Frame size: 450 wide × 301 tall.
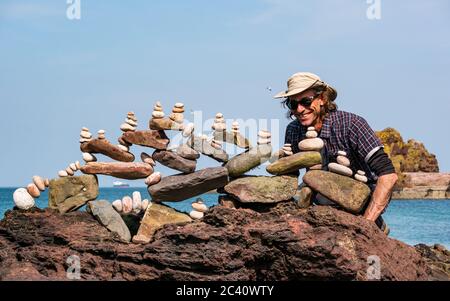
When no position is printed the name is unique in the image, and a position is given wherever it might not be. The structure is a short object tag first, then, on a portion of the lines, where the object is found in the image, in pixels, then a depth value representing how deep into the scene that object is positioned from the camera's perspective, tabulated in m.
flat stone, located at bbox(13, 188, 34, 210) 8.97
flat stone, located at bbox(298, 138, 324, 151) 8.83
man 8.91
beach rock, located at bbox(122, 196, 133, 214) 9.21
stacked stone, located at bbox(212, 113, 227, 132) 8.93
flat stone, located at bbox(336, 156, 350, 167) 8.88
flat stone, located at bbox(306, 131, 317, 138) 8.90
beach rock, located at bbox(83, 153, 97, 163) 9.24
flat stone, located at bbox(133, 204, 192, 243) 8.68
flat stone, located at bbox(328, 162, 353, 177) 8.80
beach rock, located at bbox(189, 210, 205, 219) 8.67
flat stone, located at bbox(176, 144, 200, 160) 8.88
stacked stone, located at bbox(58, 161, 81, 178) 9.20
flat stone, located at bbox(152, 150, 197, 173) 8.84
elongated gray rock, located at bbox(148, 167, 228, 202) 8.62
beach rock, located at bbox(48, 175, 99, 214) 9.06
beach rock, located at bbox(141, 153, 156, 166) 9.12
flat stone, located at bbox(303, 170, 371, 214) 8.59
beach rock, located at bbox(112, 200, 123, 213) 9.11
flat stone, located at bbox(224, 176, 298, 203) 8.49
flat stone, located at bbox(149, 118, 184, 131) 8.97
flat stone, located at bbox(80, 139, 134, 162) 9.20
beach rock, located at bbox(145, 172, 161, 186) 8.89
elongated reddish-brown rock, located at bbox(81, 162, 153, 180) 9.01
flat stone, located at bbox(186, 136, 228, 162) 8.85
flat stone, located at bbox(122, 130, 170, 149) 8.98
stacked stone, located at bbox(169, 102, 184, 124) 8.96
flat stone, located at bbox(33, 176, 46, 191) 9.19
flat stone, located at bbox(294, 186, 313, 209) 8.57
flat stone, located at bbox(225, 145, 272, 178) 8.71
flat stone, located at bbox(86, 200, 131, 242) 8.77
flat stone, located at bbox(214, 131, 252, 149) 8.95
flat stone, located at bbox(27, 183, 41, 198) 9.16
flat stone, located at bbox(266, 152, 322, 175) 8.70
